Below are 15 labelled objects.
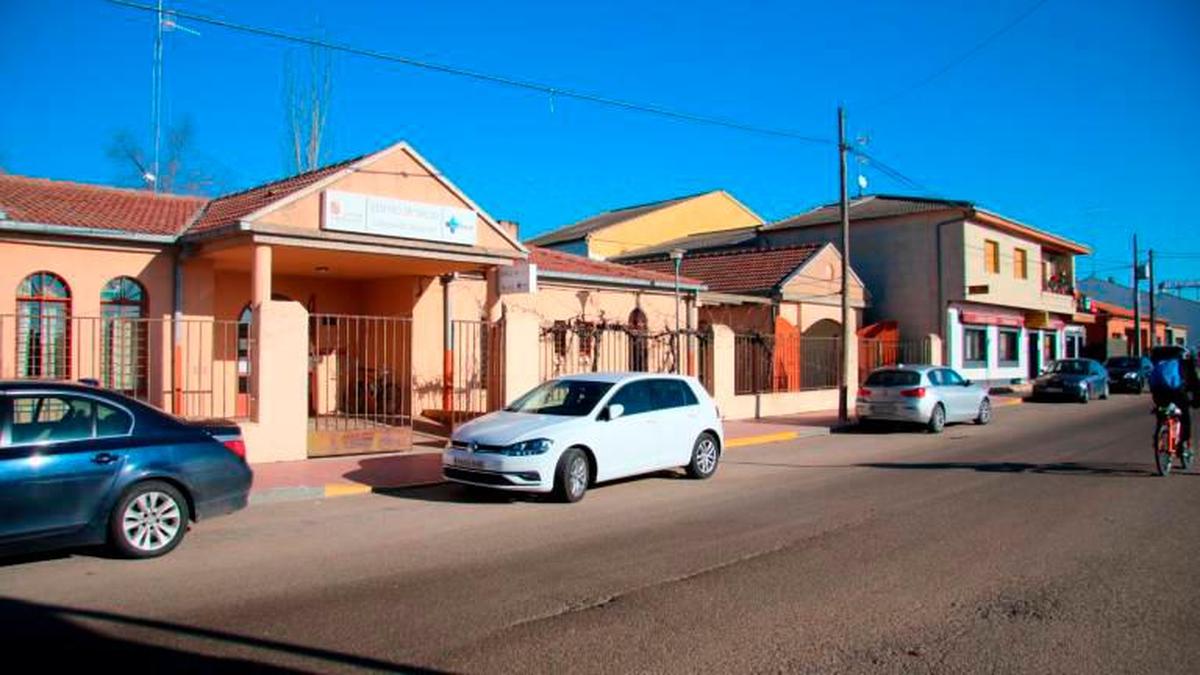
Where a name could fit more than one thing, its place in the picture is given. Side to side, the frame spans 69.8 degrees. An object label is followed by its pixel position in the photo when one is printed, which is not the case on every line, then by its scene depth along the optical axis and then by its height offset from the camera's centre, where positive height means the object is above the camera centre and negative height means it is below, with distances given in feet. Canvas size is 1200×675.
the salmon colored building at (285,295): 42.93 +4.23
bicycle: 38.17 -3.56
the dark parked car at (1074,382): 95.76 -2.72
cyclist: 38.09 -1.26
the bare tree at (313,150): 90.79 +22.66
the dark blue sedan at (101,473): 21.30 -2.86
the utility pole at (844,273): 67.92 +6.87
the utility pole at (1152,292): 162.91 +12.56
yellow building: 141.08 +24.20
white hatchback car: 32.04 -3.01
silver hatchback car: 61.62 -2.78
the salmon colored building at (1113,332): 165.78 +5.26
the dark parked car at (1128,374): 113.91 -2.22
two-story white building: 105.50 +11.43
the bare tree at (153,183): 69.76 +16.75
